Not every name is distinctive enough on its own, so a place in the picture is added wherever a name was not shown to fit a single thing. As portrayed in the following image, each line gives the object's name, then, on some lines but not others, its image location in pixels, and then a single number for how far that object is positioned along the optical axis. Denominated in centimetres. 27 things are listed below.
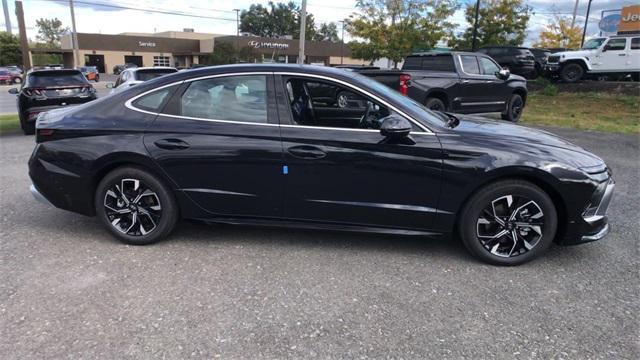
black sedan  375
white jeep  1812
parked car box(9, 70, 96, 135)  1059
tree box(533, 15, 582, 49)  4709
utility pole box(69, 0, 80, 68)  3928
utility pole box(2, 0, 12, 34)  2548
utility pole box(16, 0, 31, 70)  1498
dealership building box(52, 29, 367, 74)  6316
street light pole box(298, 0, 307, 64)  2106
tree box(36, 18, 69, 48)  11985
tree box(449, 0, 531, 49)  2886
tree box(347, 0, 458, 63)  2450
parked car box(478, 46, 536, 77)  2145
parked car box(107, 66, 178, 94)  1265
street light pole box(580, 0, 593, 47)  3856
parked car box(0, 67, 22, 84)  4397
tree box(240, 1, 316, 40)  10200
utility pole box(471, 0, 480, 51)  2468
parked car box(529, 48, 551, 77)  2203
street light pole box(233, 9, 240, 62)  5247
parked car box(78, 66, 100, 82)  4522
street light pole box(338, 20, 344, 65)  6925
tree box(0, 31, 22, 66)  6232
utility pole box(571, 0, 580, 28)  4733
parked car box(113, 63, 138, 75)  5825
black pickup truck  1105
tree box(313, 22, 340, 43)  11356
